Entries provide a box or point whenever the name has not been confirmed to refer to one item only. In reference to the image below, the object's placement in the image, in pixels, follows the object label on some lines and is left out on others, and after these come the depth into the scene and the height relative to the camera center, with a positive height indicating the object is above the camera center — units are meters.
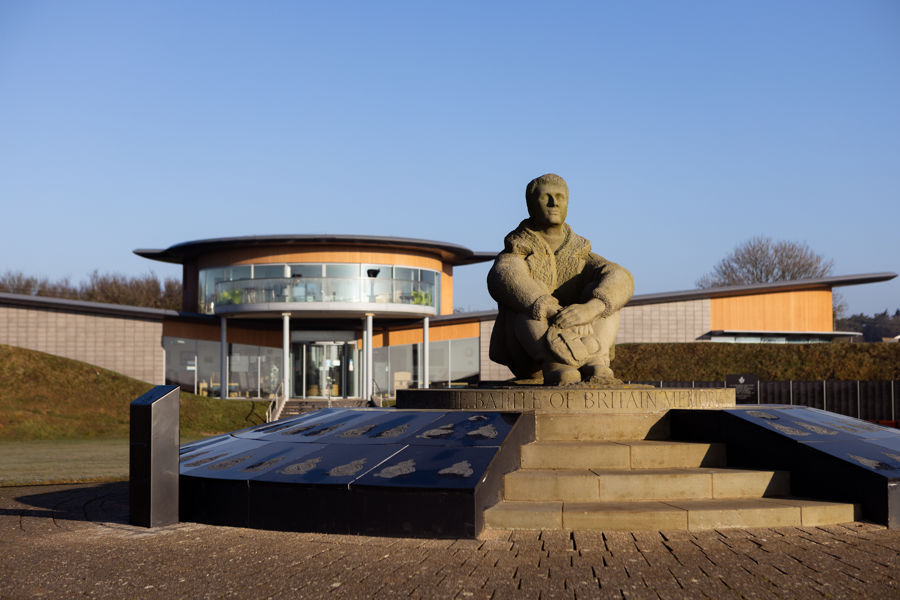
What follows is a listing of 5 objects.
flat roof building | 36.22 +0.00
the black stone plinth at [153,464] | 7.87 -1.31
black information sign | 26.31 -2.12
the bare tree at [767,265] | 57.50 +3.77
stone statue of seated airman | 10.48 +0.31
